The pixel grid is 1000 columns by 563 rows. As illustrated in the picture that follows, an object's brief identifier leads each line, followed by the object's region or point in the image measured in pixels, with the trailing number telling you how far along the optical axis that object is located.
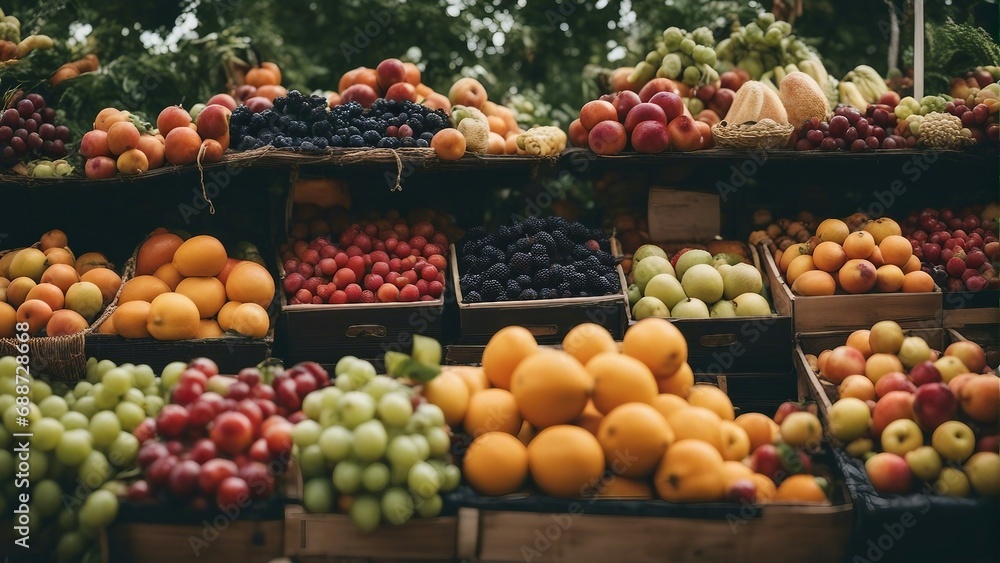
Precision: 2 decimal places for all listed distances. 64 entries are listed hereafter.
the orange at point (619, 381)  1.93
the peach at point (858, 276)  2.82
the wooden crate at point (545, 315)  2.79
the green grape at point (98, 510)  1.86
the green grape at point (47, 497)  1.97
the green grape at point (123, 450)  1.99
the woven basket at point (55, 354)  2.52
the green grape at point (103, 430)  2.00
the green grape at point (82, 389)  2.20
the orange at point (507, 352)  2.06
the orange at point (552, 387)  1.87
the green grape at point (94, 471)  1.96
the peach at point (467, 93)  3.57
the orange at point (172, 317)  2.57
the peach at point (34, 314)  2.60
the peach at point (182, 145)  2.83
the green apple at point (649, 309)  2.83
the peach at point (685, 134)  3.12
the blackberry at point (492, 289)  2.84
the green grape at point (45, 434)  1.97
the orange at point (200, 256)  2.71
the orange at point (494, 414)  2.01
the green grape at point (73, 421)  2.02
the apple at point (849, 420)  2.19
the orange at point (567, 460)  1.86
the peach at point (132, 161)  2.81
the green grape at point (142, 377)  2.21
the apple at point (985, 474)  2.03
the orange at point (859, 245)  2.88
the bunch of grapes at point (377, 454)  1.82
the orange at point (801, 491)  1.99
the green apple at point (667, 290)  2.90
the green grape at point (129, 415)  2.07
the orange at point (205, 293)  2.71
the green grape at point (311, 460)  1.87
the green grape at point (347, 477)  1.82
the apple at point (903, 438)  2.10
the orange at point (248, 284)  2.75
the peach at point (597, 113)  3.22
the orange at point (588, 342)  2.05
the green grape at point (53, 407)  2.05
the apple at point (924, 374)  2.22
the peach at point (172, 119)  2.91
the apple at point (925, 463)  2.05
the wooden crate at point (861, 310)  2.84
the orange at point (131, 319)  2.60
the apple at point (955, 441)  2.04
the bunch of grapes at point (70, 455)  1.96
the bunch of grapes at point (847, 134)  3.15
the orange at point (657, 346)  2.03
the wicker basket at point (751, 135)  3.04
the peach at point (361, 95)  3.46
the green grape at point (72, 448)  1.96
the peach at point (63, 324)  2.60
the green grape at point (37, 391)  2.12
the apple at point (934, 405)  2.09
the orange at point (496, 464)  1.91
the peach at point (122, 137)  2.82
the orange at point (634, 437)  1.86
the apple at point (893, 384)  2.24
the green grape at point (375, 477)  1.81
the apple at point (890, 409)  2.15
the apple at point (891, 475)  2.05
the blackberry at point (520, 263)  2.88
